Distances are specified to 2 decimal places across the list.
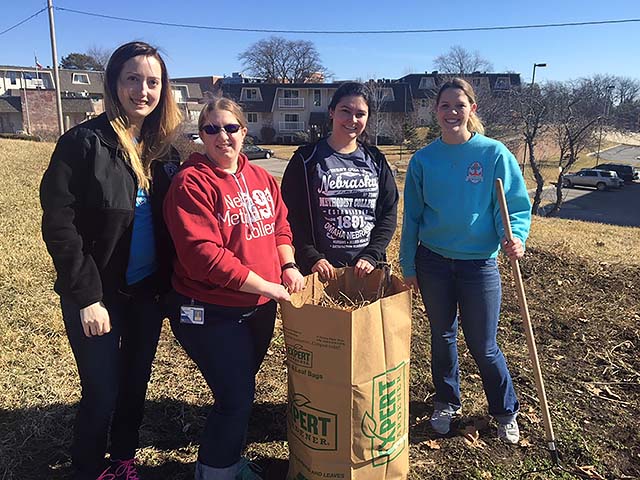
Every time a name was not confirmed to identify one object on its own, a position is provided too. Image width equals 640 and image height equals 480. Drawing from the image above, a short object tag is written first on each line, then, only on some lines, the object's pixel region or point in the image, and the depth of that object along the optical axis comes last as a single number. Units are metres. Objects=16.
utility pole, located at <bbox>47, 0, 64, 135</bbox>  18.80
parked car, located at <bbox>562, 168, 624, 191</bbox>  31.81
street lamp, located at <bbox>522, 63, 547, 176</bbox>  26.77
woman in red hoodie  1.93
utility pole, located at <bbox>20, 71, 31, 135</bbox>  39.97
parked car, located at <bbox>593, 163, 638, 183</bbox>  34.16
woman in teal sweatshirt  2.55
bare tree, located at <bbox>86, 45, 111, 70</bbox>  61.66
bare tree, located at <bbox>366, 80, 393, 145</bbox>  37.90
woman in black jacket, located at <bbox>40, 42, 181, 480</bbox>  1.88
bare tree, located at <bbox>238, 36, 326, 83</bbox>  60.50
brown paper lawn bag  1.98
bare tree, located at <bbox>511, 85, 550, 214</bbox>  22.80
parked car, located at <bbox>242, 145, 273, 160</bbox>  31.45
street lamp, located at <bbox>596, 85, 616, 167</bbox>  26.26
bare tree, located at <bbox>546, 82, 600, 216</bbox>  22.61
